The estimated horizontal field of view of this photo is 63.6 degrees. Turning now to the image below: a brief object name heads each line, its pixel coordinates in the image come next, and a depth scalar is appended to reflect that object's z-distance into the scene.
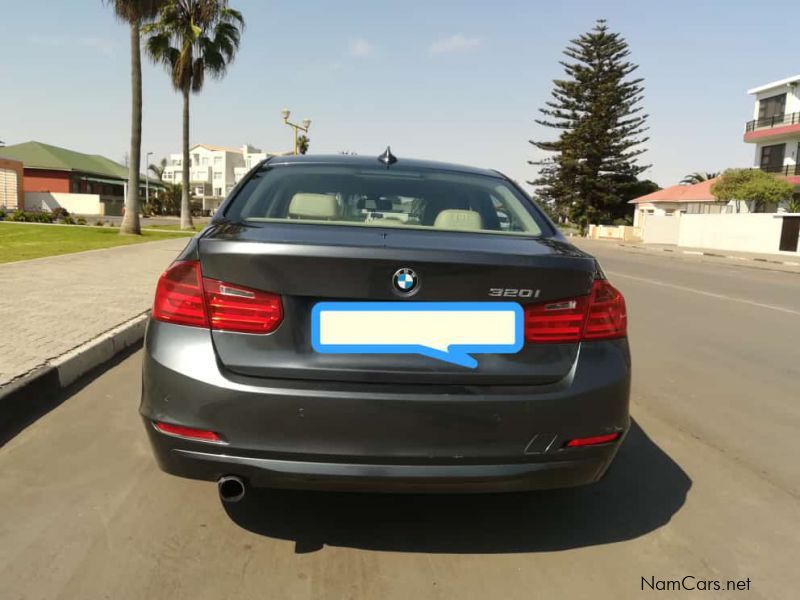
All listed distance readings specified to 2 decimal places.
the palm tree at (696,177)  80.52
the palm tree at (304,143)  52.32
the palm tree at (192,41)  28.19
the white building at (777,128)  43.31
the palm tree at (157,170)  100.94
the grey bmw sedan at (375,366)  2.11
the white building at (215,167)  103.50
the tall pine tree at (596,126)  50.91
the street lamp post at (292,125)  27.50
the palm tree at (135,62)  20.91
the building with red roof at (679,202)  50.25
